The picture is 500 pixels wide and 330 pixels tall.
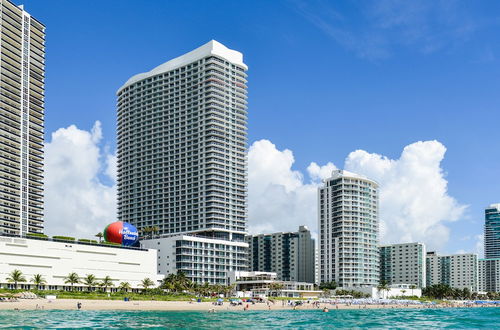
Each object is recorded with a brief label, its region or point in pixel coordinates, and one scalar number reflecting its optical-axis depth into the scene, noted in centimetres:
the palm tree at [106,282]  18525
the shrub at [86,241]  18800
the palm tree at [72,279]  17838
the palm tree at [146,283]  19538
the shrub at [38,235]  17606
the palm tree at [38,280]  17012
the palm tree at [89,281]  18125
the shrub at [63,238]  18175
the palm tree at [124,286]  18825
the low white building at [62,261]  16900
